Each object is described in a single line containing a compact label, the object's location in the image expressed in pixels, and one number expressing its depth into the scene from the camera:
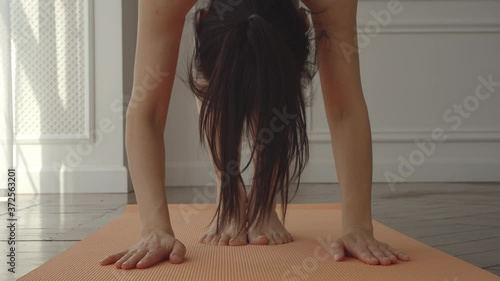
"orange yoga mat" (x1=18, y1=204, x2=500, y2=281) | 1.01
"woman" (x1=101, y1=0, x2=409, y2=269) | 1.13
